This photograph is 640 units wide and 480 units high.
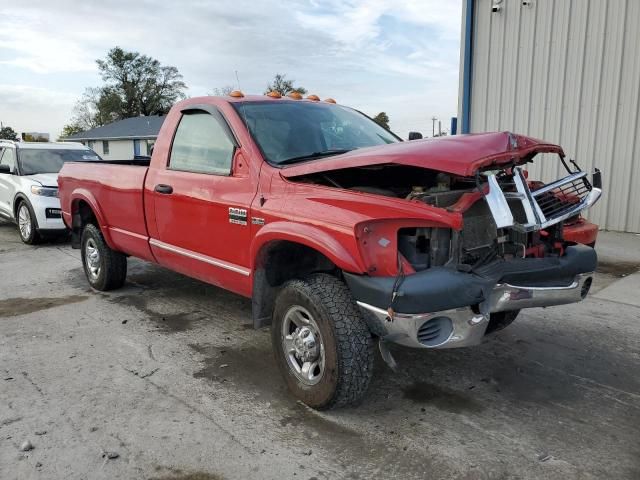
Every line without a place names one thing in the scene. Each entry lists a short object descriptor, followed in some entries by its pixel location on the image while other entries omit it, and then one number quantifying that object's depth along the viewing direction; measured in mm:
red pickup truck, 2877
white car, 9016
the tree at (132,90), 64562
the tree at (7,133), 67812
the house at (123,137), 45303
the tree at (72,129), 72356
